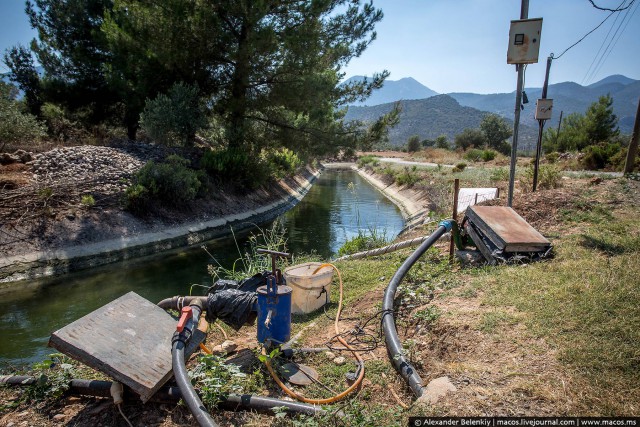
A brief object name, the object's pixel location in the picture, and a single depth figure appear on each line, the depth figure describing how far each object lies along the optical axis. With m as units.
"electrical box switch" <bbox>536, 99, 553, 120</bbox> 8.76
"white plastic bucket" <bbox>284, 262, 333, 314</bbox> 4.93
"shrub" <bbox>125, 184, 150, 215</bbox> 11.27
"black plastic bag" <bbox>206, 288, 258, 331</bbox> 3.85
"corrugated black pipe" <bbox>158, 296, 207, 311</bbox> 3.93
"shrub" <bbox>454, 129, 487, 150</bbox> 50.44
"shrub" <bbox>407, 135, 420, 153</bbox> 63.66
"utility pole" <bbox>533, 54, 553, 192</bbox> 8.56
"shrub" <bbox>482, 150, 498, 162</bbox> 29.11
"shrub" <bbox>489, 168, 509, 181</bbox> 13.34
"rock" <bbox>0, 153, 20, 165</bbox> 11.02
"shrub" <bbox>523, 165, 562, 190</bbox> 9.23
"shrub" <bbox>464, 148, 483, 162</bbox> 31.53
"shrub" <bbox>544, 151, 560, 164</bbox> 21.08
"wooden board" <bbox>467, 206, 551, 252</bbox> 4.81
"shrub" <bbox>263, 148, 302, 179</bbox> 19.26
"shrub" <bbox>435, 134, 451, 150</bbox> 54.53
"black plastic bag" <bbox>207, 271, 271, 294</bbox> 4.35
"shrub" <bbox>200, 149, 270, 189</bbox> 15.22
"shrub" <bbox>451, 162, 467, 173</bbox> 20.89
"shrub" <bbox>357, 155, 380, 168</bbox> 38.29
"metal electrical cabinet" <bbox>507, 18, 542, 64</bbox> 6.04
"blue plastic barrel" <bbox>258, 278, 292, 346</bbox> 3.64
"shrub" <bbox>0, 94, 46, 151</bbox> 11.84
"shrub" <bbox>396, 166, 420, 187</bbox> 21.42
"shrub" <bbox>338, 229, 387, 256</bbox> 8.49
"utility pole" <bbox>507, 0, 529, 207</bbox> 6.23
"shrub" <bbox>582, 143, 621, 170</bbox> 17.25
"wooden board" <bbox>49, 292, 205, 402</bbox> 2.84
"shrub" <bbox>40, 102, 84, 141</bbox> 17.09
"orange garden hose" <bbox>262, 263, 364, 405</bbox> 2.88
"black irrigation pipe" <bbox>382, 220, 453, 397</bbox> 2.91
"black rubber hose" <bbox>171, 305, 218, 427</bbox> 2.41
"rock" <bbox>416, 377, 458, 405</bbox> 2.49
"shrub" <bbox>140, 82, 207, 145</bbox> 14.13
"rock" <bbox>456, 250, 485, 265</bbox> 5.33
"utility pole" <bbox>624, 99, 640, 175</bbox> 11.83
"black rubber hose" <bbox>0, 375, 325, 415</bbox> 2.73
